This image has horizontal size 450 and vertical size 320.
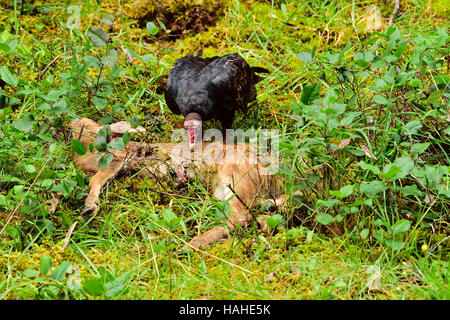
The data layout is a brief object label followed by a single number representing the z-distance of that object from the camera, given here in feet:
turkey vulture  23.65
